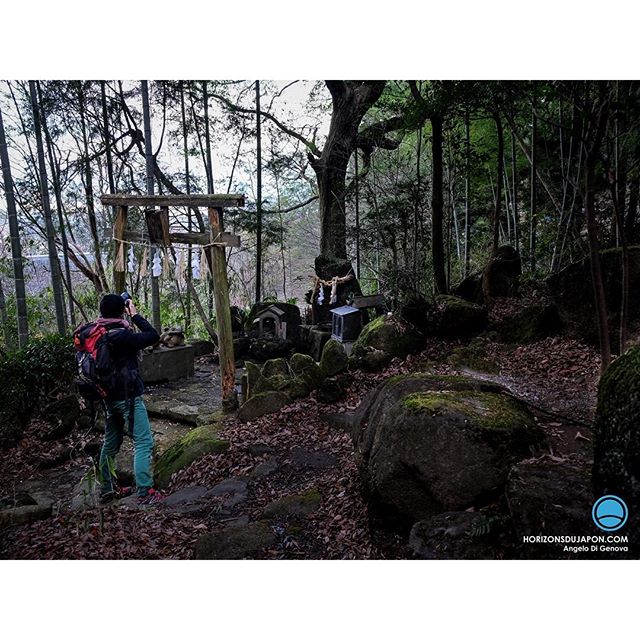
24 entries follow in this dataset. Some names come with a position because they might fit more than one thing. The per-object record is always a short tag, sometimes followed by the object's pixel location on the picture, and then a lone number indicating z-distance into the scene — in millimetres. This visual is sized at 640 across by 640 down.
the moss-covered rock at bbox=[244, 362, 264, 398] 5652
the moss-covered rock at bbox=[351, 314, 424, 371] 5492
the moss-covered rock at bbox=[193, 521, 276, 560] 2510
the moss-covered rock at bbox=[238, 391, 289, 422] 5207
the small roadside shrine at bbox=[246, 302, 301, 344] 9594
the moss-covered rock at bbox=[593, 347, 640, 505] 1856
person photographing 3525
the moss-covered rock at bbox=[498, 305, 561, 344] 5168
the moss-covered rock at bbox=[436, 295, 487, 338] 5645
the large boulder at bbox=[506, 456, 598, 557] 2098
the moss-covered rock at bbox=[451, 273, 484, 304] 6414
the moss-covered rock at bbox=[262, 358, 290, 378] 6027
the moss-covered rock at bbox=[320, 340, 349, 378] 5531
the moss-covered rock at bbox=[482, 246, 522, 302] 6056
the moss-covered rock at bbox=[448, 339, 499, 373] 4848
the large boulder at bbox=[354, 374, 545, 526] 2412
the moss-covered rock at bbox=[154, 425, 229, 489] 4309
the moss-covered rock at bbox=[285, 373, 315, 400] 5406
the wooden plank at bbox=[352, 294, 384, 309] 7020
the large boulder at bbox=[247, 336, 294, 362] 8852
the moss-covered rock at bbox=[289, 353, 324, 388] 5484
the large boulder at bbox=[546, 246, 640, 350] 4363
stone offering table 7086
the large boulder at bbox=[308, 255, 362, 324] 8562
